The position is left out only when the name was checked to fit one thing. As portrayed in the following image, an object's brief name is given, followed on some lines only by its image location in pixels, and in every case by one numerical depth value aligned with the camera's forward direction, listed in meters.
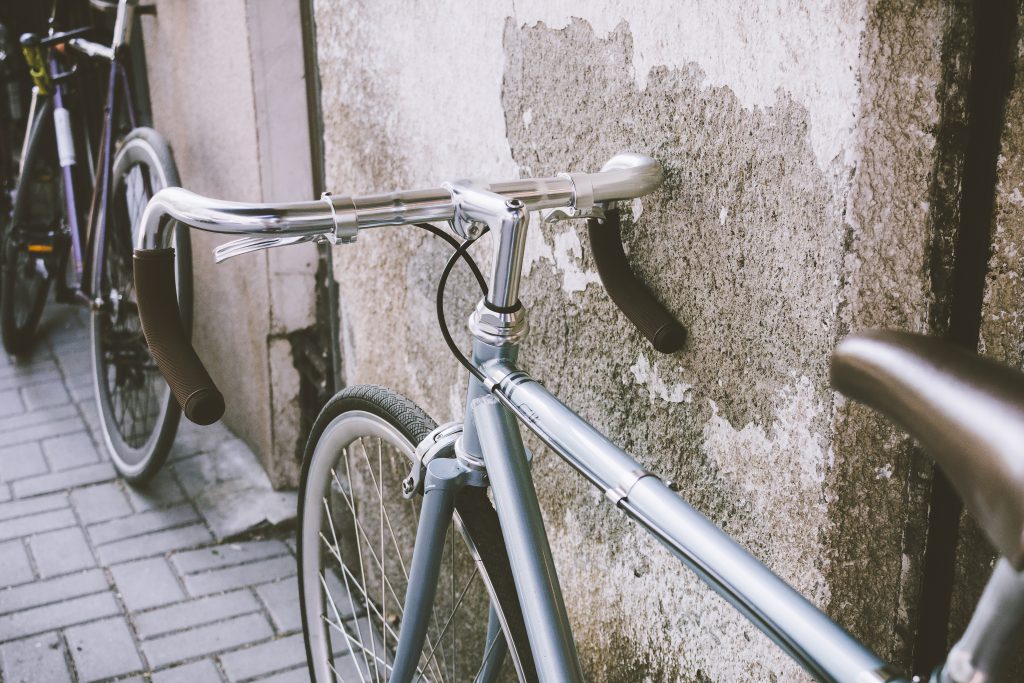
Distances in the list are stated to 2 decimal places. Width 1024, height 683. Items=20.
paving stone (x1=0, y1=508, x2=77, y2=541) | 3.32
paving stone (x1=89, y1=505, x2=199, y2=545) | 3.33
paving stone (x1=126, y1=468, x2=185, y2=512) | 3.54
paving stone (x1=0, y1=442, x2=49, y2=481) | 3.71
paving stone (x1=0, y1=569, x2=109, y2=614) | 2.94
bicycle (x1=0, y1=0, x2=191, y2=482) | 3.51
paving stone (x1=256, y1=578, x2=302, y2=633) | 2.90
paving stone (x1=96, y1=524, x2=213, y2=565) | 3.20
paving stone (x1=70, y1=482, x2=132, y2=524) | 3.45
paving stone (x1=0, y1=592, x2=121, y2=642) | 2.81
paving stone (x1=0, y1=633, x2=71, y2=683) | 2.61
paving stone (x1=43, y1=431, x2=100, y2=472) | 3.84
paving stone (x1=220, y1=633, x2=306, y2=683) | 2.67
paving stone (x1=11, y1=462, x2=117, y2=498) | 3.61
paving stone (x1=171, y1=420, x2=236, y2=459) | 3.88
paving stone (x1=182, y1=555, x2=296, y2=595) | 3.06
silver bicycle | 0.65
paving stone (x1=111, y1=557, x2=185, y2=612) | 2.97
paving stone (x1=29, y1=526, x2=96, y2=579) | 3.13
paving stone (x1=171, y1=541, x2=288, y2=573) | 3.17
